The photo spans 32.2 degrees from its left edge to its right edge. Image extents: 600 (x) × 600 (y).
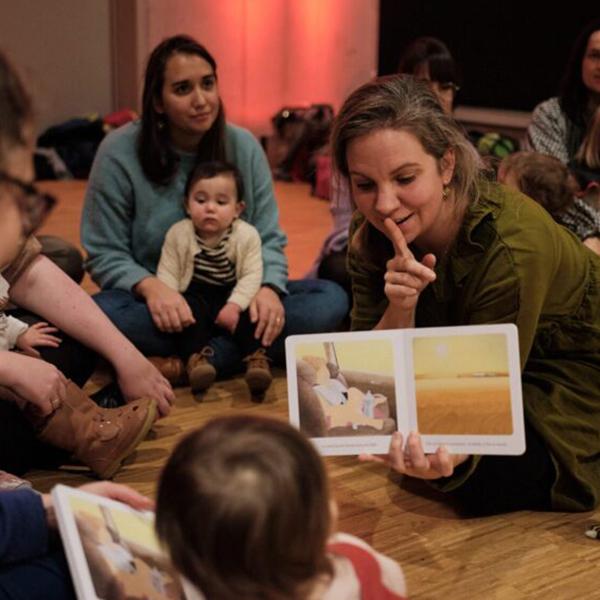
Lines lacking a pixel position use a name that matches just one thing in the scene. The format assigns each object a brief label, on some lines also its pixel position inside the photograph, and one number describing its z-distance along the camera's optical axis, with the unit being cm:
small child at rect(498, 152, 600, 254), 308
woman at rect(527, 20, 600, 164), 367
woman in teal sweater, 291
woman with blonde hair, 195
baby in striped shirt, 291
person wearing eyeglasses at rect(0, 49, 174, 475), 213
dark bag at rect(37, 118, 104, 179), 622
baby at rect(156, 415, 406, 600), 100
